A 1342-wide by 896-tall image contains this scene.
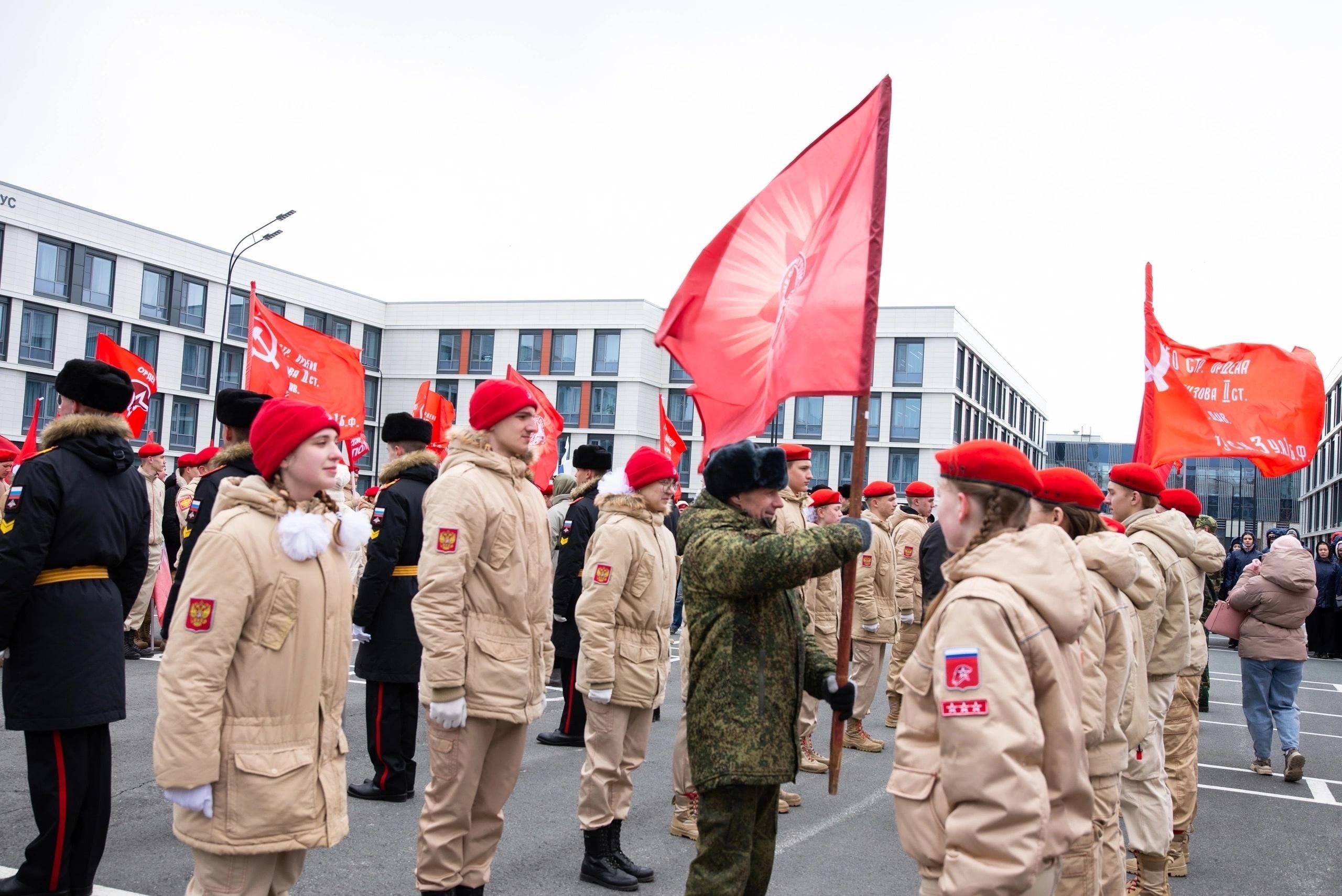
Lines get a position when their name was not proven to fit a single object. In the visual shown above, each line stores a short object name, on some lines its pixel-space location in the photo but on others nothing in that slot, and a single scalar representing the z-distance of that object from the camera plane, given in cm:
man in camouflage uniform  392
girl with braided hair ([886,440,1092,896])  270
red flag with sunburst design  423
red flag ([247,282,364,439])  1226
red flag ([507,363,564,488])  1470
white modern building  5600
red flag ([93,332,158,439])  1274
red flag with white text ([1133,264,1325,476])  980
